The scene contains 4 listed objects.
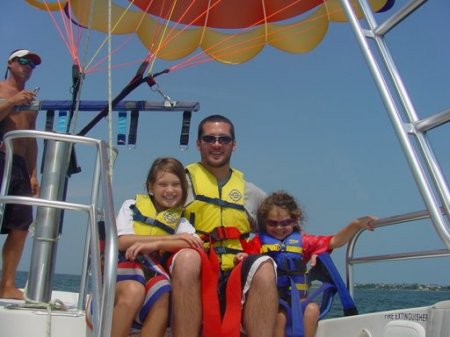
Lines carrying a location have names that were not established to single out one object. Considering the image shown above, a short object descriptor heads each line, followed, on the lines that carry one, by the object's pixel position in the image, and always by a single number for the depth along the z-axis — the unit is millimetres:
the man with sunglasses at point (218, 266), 2422
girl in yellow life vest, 2408
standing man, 3609
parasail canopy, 5855
